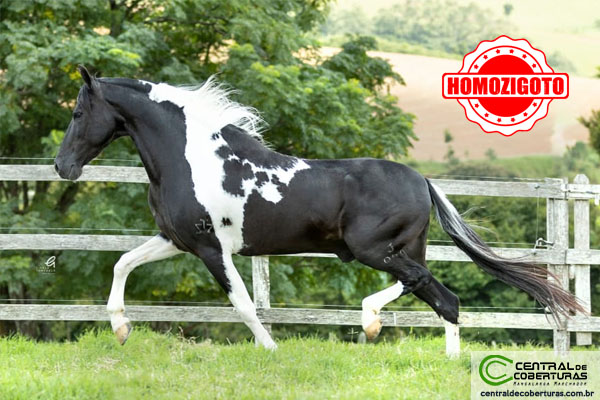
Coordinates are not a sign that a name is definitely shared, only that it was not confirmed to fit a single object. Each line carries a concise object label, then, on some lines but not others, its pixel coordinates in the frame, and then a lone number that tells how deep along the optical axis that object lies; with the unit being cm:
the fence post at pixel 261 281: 1288
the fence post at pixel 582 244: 1286
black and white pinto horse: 1016
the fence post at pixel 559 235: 1285
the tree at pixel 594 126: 5478
